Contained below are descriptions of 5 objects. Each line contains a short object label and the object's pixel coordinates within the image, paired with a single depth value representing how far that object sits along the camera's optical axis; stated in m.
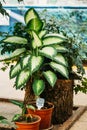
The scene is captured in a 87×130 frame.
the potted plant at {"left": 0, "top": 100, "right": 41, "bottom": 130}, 2.10
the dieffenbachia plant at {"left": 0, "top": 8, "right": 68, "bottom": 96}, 2.26
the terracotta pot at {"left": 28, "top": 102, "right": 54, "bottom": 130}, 2.27
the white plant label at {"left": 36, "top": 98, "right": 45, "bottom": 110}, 2.28
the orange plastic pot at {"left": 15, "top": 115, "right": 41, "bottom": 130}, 2.09
